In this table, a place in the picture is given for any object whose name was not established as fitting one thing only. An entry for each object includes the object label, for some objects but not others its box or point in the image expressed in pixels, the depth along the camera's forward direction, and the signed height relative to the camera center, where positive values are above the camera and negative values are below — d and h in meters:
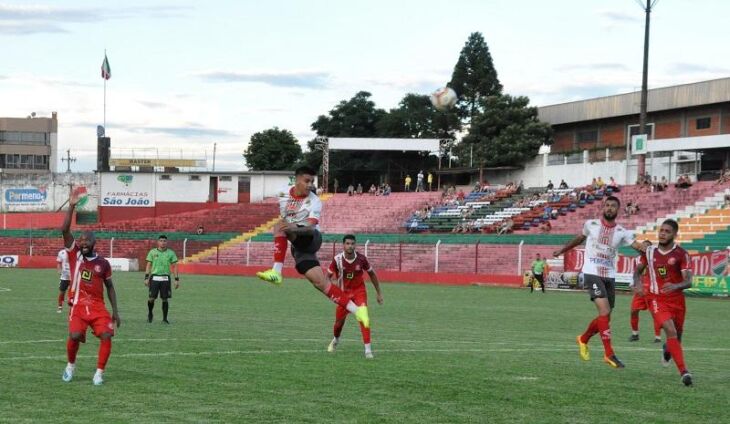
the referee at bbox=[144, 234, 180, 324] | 22.67 -1.97
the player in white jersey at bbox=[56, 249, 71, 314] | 25.70 -2.44
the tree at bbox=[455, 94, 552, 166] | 74.81 +5.37
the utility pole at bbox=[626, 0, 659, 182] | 55.59 +7.71
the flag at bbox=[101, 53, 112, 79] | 83.19 +10.22
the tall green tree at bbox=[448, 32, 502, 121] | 98.69 +12.68
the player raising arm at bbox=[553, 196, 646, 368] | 13.80 -0.75
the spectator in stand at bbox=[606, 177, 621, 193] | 55.59 +0.98
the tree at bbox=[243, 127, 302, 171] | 115.31 +5.18
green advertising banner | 39.09 -3.21
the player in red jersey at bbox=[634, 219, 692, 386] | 12.63 -0.97
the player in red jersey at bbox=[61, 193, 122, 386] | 11.91 -1.37
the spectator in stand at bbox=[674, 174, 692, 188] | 53.01 +1.31
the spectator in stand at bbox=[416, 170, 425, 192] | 74.25 +1.15
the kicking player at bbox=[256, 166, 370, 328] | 13.19 -0.50
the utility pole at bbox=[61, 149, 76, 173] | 121.39 +3.43
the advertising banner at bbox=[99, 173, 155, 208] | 81.38 -0.10
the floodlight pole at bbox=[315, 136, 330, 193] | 76.06 +2.76
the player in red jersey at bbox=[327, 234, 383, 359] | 15.84 -1.28
